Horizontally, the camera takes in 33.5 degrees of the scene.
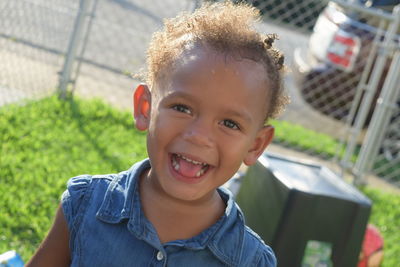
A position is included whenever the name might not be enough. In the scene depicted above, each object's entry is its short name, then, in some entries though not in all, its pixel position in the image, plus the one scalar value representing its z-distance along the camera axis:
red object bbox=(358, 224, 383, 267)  3.62
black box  2.88
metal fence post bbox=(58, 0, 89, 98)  5.65
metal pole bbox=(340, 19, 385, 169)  5.68
